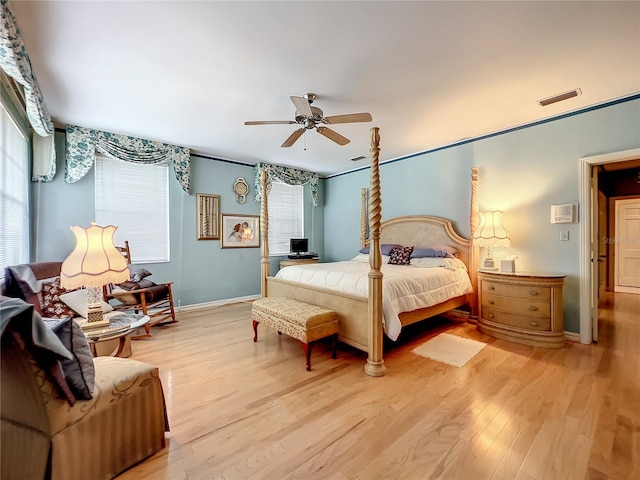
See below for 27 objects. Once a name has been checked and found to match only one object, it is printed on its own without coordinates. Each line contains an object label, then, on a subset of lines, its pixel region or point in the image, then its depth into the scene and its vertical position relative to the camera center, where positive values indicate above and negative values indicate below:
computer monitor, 5.70 -0.12
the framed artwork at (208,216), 4.74 +0.41
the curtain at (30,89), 1.65 +1.23
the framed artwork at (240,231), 5.05 +0.17
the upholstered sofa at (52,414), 1.08 -0.80
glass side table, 1.85 -0.62
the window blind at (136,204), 3.95 +0.55
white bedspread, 2.69 -0.50
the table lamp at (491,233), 3.57 +0.06
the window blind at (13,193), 2.50 +0.49
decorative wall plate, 5.15 +0.95
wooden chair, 3.39 -0.77
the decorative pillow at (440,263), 3.76 -0.34
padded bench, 2.54 -0.80
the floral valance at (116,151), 3.61 +1.28
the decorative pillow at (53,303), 2.52 -0.57
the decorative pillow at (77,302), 2.48 -0.56
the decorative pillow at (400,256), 4.11 -0.27
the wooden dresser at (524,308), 2.98 -0.81
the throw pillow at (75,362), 1.25 -0.55
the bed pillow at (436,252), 3.91 -0.20
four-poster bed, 2.45 -0.55
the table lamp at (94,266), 1.82 -0.17
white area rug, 2.72 -1.19
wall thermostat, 3.15 +0.28
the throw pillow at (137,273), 3.65 -0.44
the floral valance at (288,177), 5.33 +1.30
